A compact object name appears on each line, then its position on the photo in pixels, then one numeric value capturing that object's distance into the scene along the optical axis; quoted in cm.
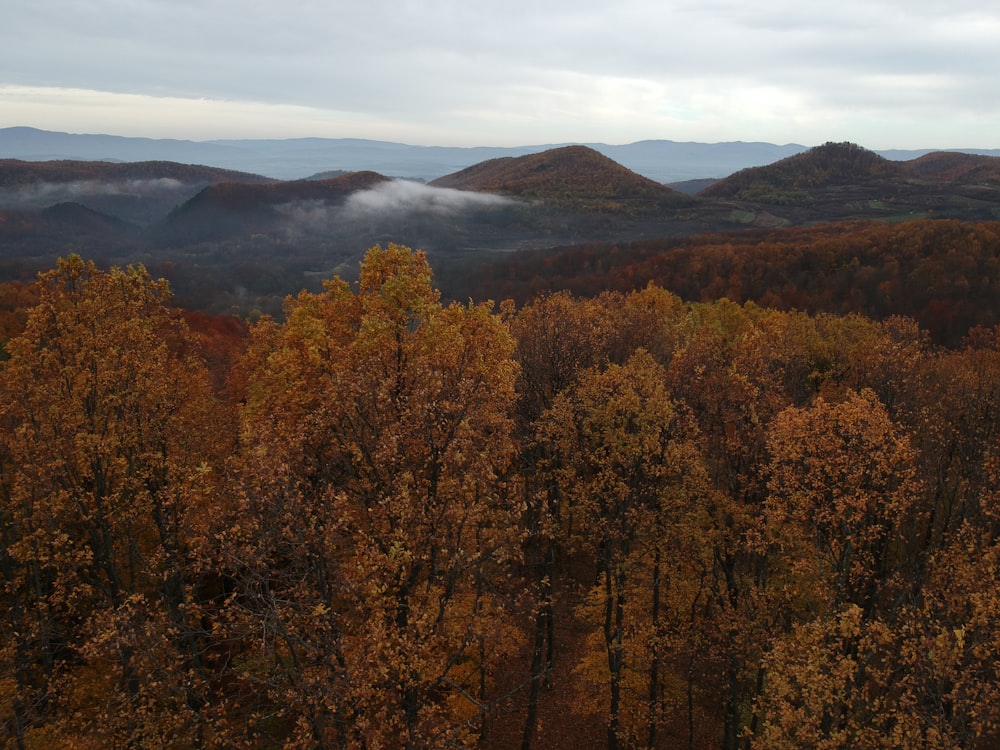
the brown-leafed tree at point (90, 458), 1855
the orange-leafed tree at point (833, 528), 1477
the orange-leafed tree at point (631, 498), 2181
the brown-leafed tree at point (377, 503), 1248
